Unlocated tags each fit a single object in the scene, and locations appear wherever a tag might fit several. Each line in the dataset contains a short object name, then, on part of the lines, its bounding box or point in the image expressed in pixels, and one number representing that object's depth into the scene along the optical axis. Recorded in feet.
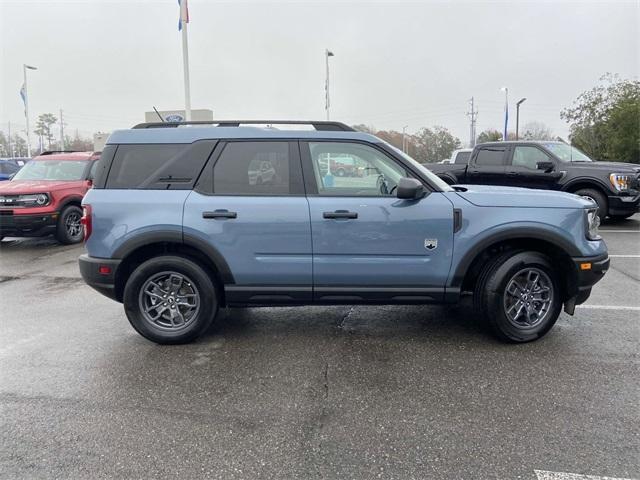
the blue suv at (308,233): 13.24
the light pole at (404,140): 212.56
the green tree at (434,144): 218.38
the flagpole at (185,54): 48.40
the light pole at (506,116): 125.09
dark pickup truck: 32.94
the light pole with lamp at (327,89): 91.30
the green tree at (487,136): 159.38
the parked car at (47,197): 30.12
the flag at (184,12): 48.29
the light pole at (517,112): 145.68
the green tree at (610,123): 69.82
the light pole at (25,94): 117.29
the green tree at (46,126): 237.04
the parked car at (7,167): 65.82
